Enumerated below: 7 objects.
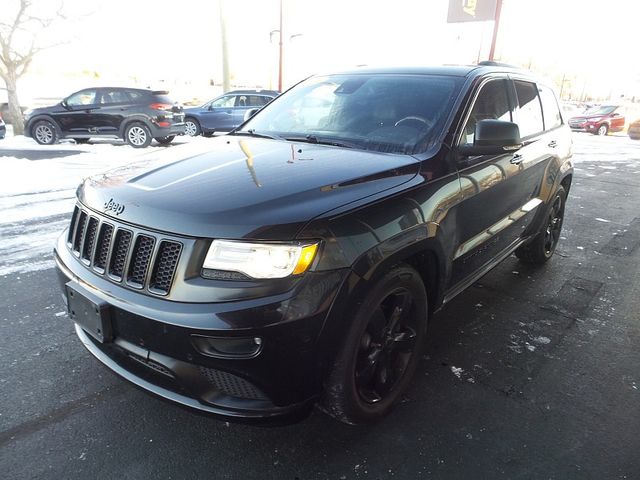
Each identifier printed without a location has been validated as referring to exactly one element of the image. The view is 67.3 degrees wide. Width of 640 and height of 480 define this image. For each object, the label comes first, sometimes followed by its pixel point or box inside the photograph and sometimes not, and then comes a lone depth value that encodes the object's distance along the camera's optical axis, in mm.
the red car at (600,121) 24422
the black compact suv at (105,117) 12711
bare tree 14555
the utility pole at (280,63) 20011
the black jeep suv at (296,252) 1890
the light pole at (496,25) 18917
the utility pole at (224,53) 17344
